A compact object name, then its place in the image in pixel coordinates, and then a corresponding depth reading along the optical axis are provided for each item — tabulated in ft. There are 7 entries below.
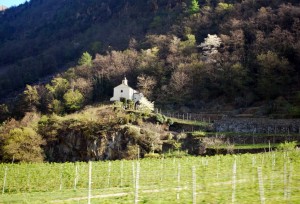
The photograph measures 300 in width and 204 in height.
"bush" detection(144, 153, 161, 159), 141.90
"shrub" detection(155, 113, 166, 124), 175.01
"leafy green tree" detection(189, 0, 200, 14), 370.32
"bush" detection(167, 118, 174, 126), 175.63
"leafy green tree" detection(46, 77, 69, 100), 274.13
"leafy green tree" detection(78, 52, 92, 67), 338.54
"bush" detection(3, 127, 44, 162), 154.81
